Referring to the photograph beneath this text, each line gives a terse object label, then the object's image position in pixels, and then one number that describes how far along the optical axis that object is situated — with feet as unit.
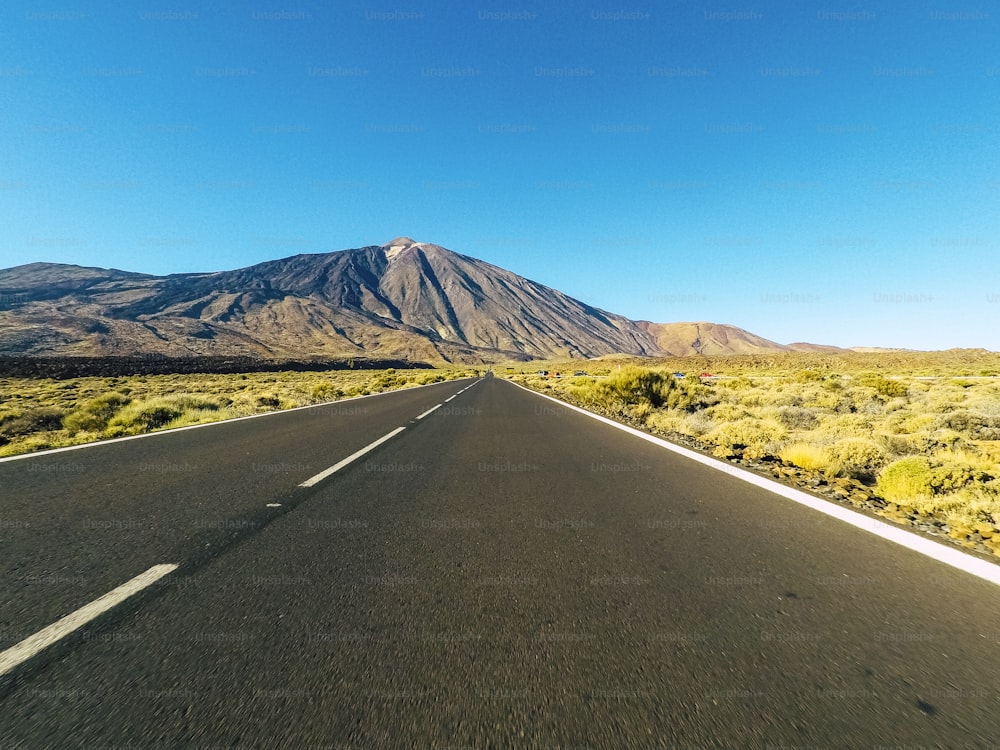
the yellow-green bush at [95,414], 41.43
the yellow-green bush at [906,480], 15.64
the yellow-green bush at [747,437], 24.58
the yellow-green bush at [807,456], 20.12
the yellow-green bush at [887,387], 62.44
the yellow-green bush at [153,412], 38.60
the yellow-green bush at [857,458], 19.47
